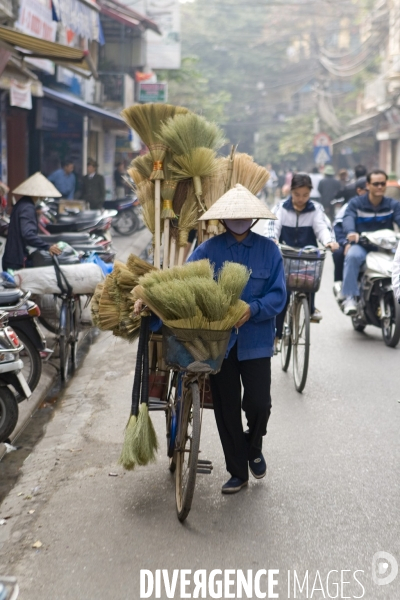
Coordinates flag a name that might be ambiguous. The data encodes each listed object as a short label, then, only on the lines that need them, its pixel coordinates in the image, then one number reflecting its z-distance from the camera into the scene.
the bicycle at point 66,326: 7.75
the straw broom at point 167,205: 5.34
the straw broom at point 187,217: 5.40
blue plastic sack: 8.39
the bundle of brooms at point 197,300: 4.21
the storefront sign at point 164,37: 29.81
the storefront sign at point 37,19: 12.75
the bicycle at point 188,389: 4.28
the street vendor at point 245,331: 4.67
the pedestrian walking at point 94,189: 20.44
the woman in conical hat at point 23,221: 8.09
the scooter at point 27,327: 6.68
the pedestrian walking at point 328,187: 22.45
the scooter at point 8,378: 5.63
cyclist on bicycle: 7.62
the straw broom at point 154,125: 5.36
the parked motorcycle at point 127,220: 21.00
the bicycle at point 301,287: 7.21
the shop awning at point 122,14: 24.67
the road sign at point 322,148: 32.41
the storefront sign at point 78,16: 14.02
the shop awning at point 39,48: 8.20
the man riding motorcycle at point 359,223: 9.22
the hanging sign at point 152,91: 27.66
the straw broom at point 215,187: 5.53
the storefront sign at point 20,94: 12.13
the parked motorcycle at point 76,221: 11.57
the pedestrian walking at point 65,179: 19.38
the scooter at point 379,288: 9.05
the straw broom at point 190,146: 5.28
